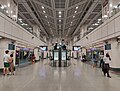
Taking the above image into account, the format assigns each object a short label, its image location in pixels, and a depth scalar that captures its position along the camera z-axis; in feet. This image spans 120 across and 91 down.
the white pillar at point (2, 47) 24.59
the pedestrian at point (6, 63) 18.55
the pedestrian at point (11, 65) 19.72
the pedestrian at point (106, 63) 18.11
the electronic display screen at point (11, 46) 27.11
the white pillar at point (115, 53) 25.71
